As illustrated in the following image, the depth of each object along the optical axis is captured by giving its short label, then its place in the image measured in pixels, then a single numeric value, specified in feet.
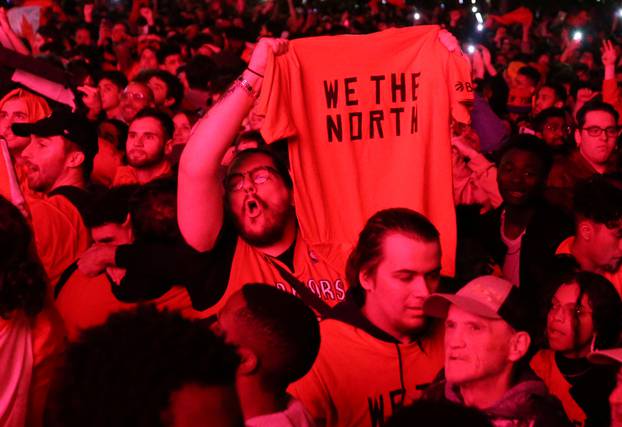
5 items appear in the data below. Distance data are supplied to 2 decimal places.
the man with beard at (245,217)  13.38
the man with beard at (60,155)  17.46
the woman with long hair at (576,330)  12.92
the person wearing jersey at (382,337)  12.51
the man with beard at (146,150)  19.92
